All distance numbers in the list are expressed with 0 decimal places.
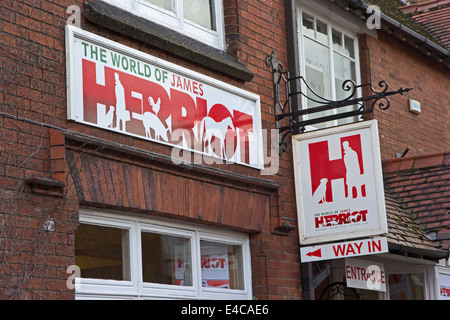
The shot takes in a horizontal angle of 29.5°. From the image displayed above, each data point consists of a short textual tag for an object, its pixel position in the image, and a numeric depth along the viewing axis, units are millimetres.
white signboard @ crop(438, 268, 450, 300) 10617
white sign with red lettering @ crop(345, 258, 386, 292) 9188
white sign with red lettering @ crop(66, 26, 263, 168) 6461
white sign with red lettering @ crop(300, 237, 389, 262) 8078
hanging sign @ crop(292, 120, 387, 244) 8188
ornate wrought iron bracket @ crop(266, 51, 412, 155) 8438
